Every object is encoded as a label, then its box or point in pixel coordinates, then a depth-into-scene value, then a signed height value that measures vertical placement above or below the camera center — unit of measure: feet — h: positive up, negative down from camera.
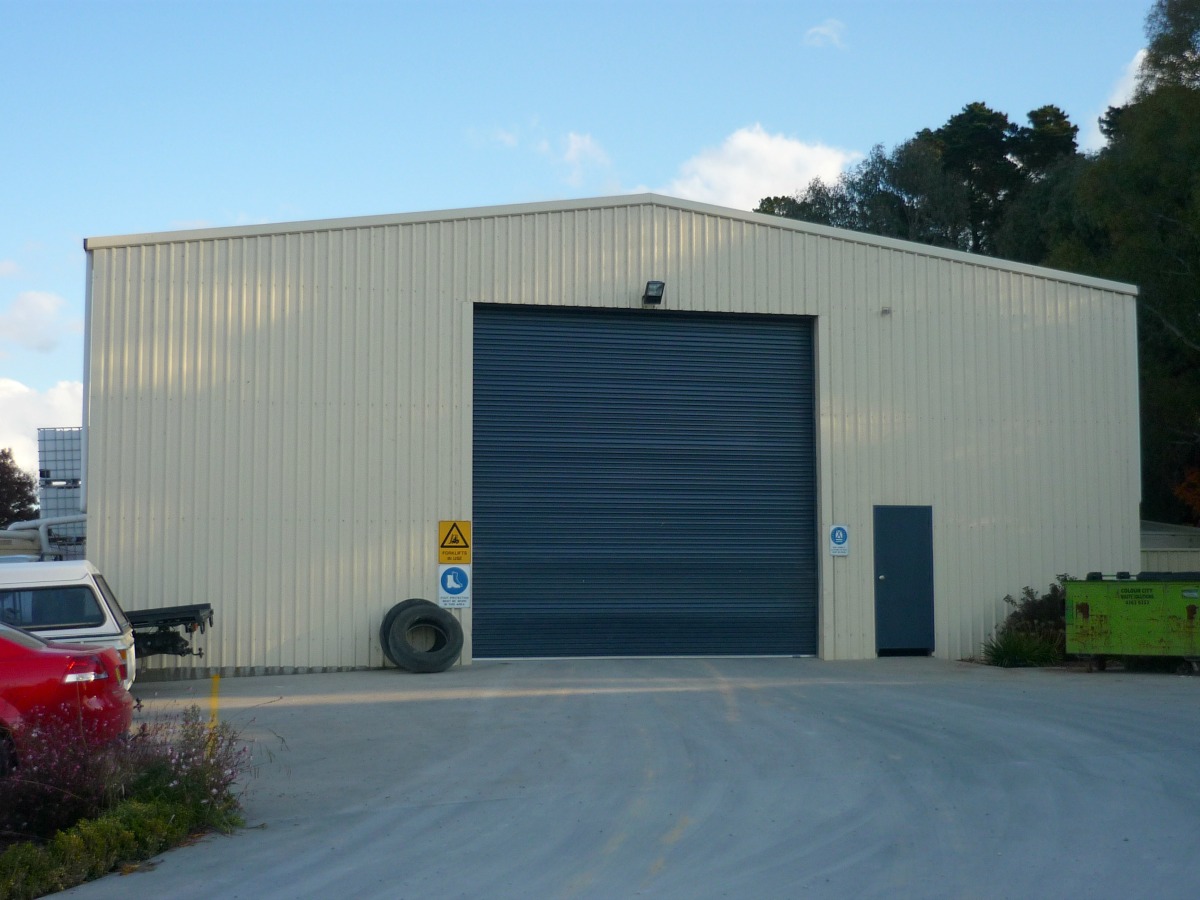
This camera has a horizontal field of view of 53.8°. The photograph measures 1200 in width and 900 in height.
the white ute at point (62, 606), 41.78 -3.52
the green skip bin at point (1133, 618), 54.54 -5.35
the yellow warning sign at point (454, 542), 60.13 -1.84
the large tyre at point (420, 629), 57.26 -6.49
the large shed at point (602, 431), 58.23 +3.96
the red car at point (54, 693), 27.14 -4.40
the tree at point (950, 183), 158.51 +45.18
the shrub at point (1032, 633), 60.85 -6.70
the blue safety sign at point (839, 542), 63.98 -1.99
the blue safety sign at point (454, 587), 59.98 -4.12
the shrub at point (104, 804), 23.40 -6.51
